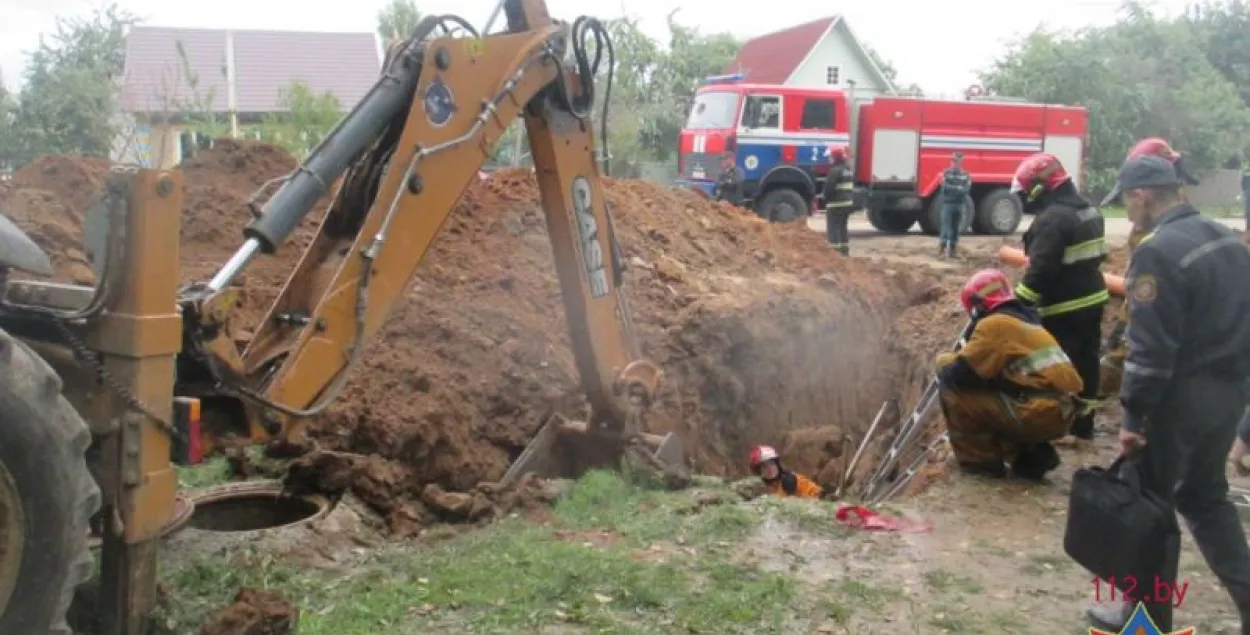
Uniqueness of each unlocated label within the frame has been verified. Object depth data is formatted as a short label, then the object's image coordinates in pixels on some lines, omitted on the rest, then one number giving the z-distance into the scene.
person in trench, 7.97
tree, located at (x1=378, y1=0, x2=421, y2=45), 51.97
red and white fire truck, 19.70
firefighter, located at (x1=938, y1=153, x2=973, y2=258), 17.55
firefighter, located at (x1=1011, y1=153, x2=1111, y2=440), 7.23
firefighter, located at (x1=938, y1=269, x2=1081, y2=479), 6.68
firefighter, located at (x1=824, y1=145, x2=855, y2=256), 16.48
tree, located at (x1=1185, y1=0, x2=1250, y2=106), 45.50
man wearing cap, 4.39
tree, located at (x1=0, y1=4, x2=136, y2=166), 23.02
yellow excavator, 3.33
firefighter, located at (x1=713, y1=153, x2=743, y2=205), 19.16
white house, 40.28
